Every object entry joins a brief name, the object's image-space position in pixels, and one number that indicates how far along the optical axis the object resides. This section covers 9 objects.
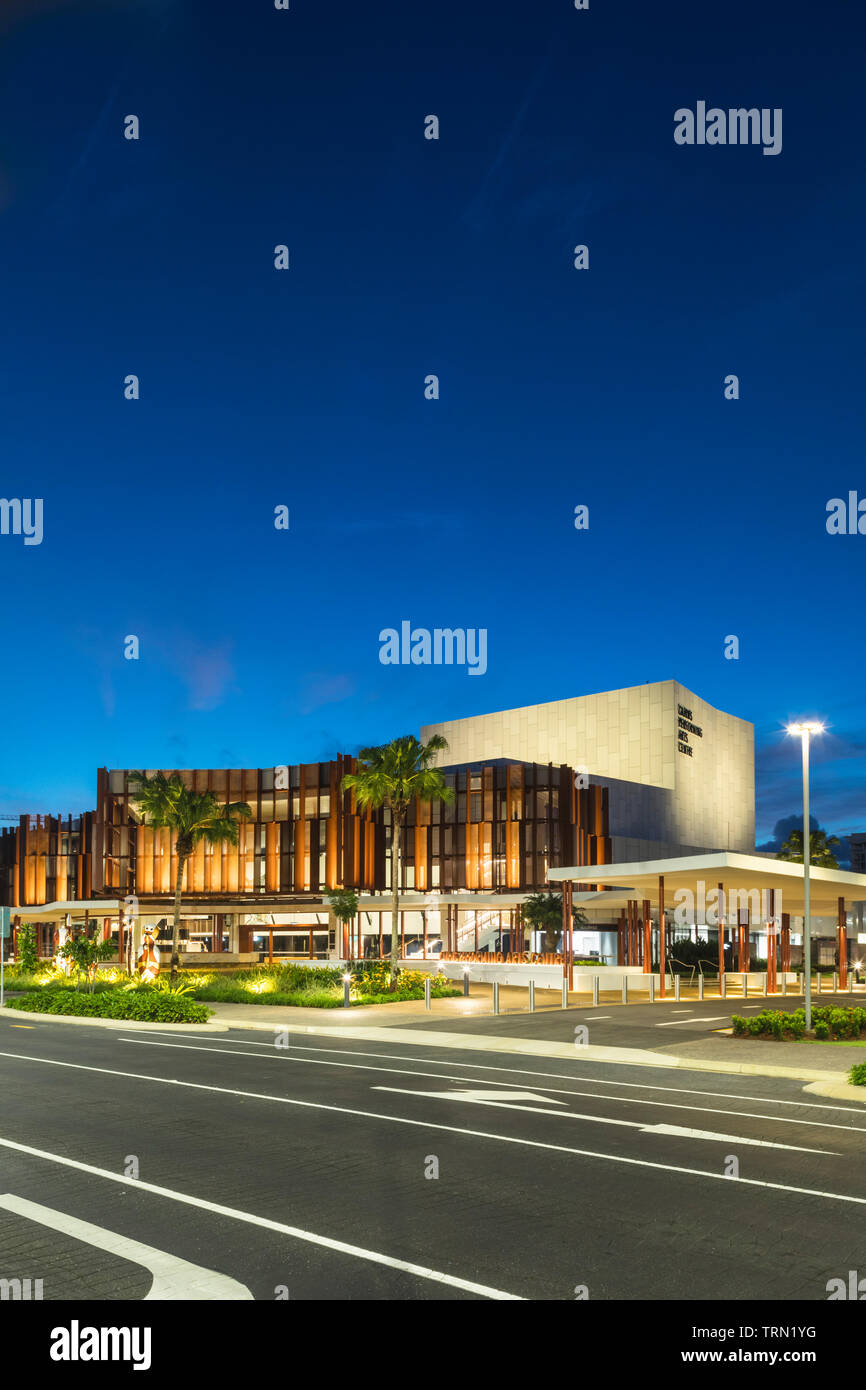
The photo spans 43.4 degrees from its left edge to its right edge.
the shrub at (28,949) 52.25
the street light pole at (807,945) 22.81
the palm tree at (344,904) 62.50
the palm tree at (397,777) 41.69
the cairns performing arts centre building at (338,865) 69.38
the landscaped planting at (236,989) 30.58
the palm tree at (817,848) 71.31
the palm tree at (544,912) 53.44
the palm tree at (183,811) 45.44
